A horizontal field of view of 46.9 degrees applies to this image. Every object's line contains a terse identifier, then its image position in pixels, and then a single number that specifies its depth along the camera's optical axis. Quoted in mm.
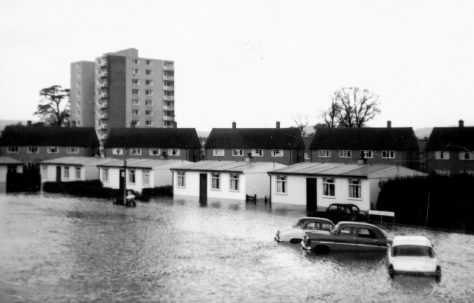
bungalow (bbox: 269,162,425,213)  39531
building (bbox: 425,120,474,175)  65000
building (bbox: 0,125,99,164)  82188
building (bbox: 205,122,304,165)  72062
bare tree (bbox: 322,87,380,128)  89188
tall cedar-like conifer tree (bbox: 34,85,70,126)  110438
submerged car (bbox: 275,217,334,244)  27531
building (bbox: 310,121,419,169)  68188
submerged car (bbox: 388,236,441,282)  20016
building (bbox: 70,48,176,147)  106500
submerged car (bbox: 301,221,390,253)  24688
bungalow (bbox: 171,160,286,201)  48875
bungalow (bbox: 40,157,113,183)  64875
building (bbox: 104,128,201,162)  76312
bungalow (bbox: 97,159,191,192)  56781
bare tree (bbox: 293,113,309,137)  97625
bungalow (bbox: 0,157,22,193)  66438
